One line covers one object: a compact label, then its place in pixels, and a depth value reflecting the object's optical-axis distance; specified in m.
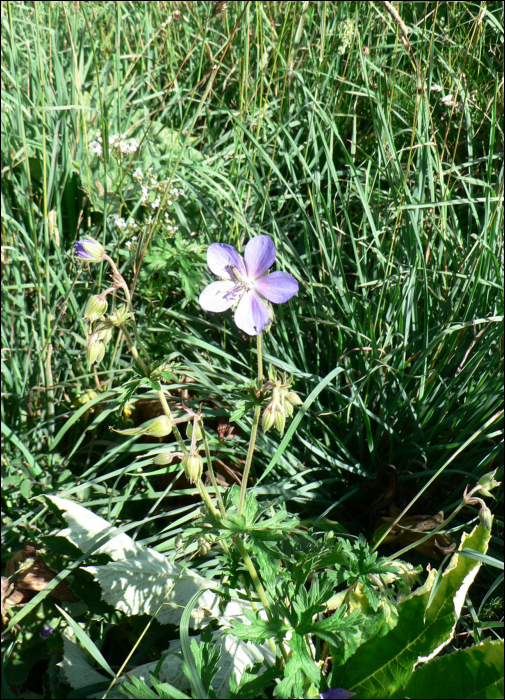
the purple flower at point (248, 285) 0.61
